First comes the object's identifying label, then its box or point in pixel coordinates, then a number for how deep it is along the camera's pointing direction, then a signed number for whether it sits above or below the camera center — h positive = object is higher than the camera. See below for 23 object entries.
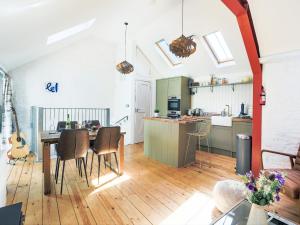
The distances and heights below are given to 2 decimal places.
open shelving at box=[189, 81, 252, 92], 4.87 +0.71
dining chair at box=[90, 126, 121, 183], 2.92 -0.55
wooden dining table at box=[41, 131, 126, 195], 2.56 -0.73
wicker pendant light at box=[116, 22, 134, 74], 4.21 +0.99
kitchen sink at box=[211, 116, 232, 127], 4.54 -0.30
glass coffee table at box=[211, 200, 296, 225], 1.46 -0.93
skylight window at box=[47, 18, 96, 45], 3.57 +1.67
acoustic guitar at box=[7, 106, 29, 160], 3.74 -0.88
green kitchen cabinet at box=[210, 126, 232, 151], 4.60 -0.75
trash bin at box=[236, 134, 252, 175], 3.29 -0.84
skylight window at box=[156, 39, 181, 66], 5.85 +1.91
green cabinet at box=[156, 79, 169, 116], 6.16 +0.46
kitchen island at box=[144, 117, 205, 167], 3.64 -0.68
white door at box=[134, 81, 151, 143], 6.02 +0.09
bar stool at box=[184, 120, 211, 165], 3.64 -0.46
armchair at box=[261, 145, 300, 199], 1.90 -0.81
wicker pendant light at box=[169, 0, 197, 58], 3.01 +1.08
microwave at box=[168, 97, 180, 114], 5.76 +0.16
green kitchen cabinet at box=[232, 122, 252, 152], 4.22 -0.47
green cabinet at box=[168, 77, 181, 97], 5.72 +0.72
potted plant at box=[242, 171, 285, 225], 1.29 -0.62
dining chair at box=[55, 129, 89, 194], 2.60 -0.56
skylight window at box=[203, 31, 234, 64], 4.67 +1.71
